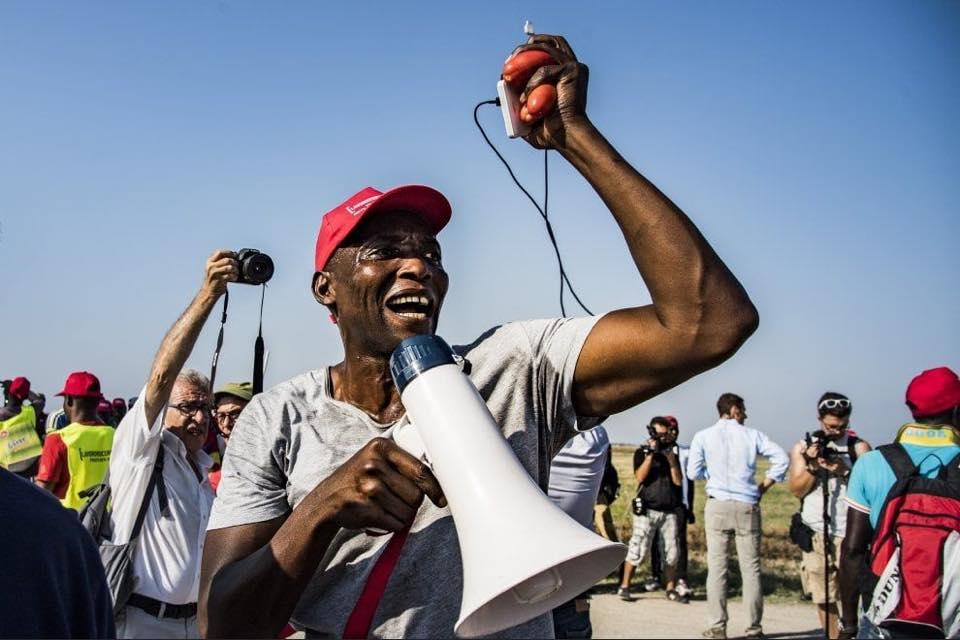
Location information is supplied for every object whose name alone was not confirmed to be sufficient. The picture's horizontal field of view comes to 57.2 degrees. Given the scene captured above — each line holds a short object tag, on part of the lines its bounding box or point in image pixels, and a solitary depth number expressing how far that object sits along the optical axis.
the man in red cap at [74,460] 6.04
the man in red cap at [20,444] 7.74
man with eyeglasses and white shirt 4.05
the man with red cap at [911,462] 4.64
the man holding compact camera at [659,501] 10.09
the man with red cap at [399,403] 1.74
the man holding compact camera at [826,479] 7.40
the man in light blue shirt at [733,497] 8.29
